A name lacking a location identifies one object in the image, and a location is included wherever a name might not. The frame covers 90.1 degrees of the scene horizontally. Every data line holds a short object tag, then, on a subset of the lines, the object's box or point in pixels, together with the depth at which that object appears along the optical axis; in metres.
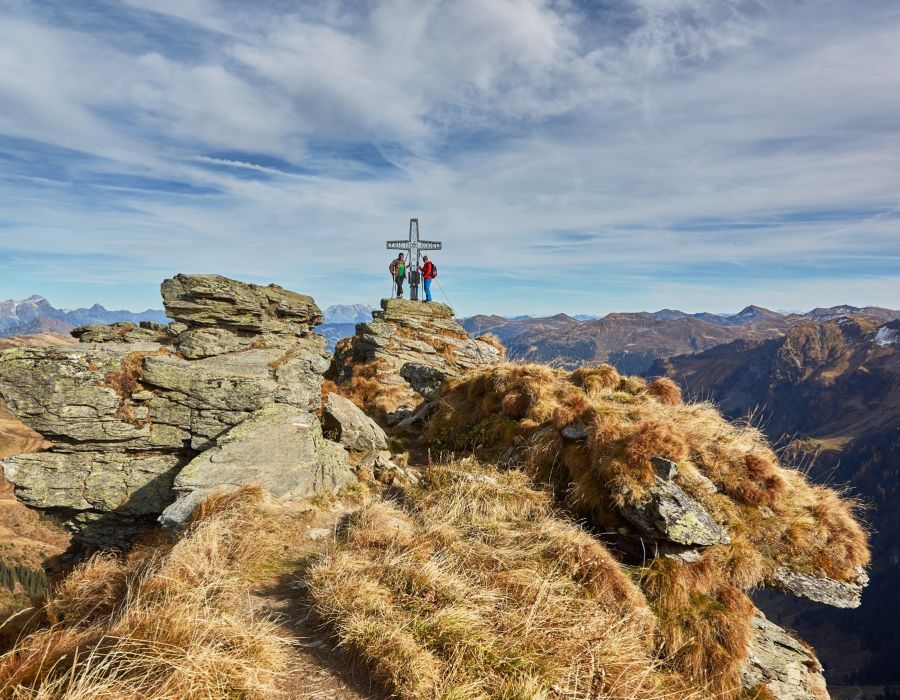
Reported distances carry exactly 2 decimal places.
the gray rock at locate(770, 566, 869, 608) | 11.36
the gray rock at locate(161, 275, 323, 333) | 20.81
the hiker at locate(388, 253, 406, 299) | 39.25
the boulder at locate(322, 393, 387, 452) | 18.14
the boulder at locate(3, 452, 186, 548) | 14.73
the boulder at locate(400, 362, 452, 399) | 27.31
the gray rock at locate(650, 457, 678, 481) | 12.36
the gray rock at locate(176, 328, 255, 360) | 18.12
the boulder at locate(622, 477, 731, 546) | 11.12
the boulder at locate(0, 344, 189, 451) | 14.97
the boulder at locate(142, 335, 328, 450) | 16.06
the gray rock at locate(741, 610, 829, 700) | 9.67
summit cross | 42.30
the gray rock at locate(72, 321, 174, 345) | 19.10
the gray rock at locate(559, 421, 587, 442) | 14.91
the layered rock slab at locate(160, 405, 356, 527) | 12.87
